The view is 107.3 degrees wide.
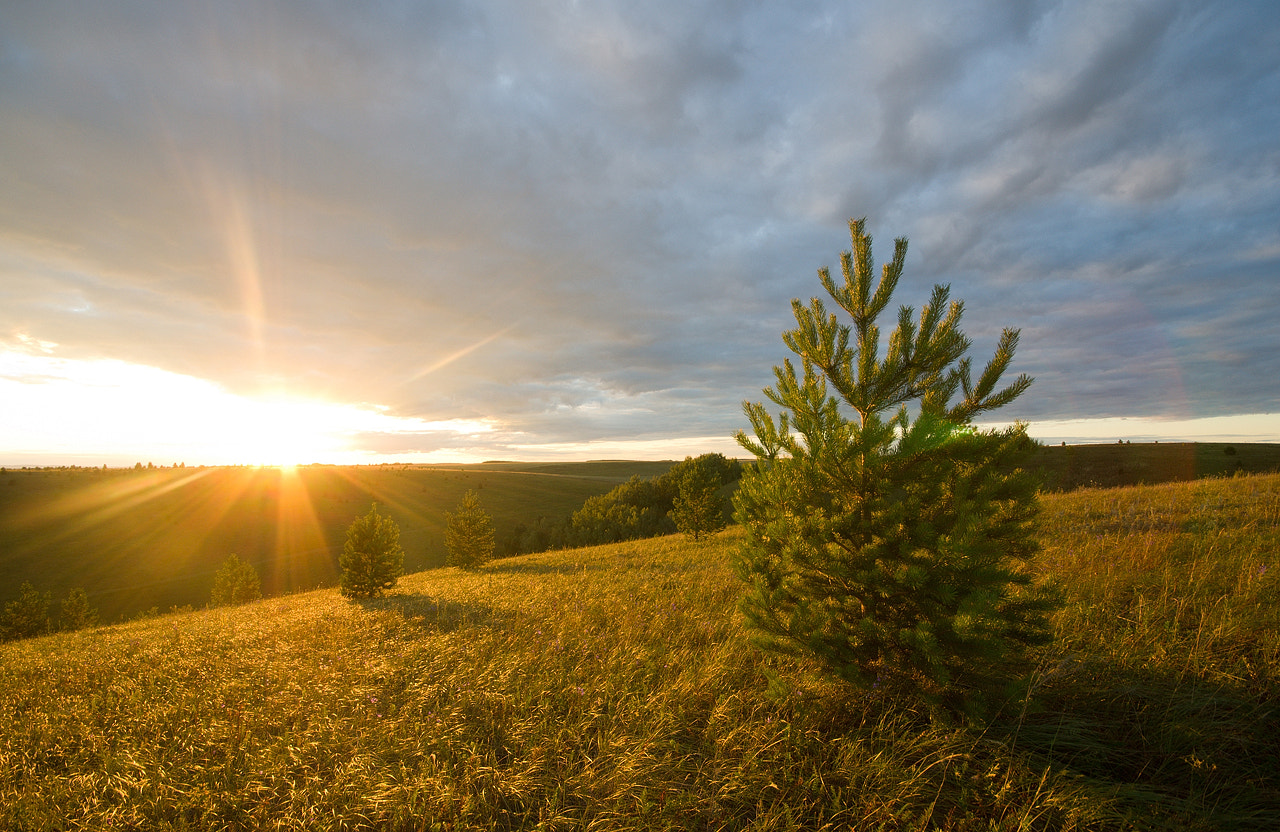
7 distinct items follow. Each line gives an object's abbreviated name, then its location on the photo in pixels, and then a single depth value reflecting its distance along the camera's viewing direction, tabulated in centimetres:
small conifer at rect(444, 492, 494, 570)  2255
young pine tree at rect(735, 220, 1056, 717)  344
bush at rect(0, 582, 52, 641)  2683
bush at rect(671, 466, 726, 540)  2105
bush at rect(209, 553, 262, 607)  3145
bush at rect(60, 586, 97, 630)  2989
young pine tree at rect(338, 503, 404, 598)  1502
